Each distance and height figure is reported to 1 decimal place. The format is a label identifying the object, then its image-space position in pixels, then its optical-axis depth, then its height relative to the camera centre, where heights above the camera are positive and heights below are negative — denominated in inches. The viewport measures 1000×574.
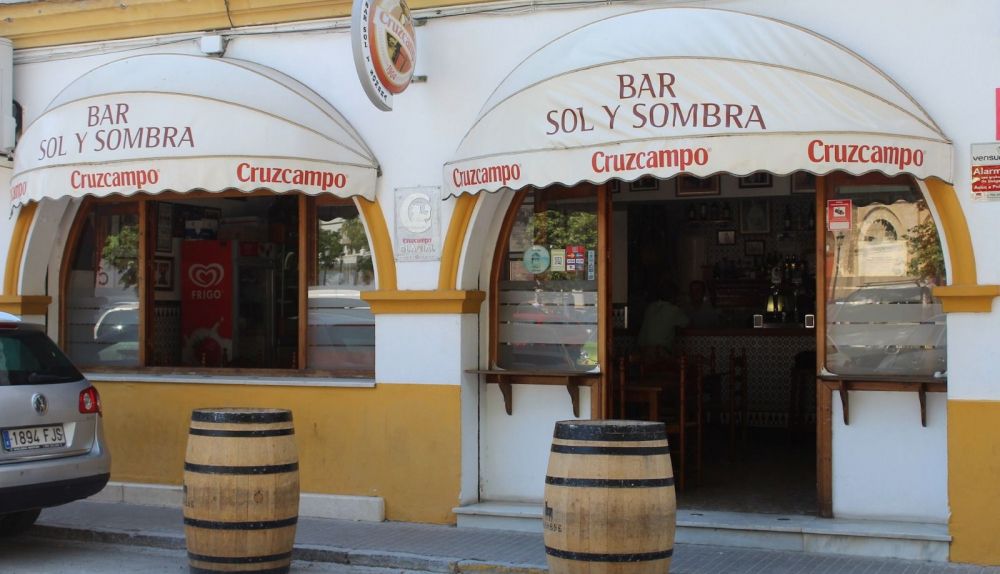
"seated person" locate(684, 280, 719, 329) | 534.6 -9.2
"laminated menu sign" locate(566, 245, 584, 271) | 344.8 +10.5
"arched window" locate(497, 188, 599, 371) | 343.6 +1.8
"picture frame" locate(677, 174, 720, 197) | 472.1 +45.7
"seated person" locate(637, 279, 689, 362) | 446.6 -15.0
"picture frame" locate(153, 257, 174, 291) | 412.5 +7.7
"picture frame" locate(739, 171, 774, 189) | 486.0 +49.5
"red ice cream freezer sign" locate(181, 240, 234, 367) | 424.2 -3.6
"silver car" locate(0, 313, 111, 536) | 286.5 -36.5
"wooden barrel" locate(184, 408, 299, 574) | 264.5 -48.3
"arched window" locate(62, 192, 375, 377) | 375.2 +4.5
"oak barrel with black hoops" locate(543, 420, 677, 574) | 227.3 -44.3
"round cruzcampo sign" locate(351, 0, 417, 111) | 297.9 +70.4
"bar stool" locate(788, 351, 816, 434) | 463.8 -40.9
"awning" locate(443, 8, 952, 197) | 272.5 +46.6
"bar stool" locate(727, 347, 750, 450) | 435.8 -44.2
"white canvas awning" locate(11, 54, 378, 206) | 331.3 +48.2
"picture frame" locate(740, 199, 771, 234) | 564.1 +38.6
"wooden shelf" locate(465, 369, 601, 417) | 331.6 -27.3
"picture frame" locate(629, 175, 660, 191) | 469.8 +46.7
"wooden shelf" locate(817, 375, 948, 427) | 292.0 -26.3
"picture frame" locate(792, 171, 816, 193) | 331.7 +33.4
